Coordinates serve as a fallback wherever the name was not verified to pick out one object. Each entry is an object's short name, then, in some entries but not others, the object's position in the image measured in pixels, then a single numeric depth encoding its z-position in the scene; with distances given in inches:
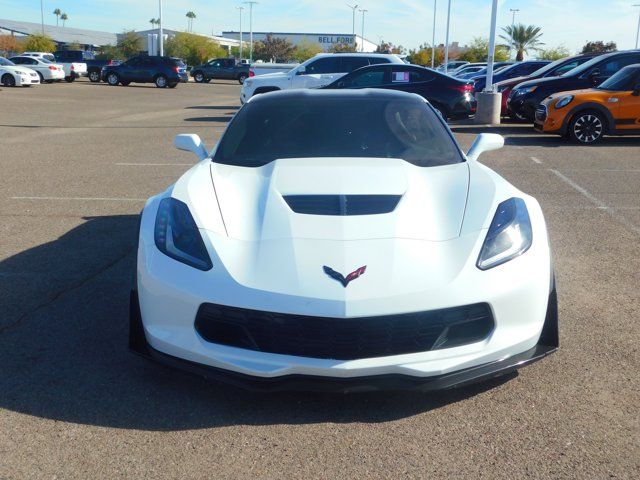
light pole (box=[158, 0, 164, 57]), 2089.3
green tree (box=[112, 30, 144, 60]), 2783.0
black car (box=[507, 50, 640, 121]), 657.0
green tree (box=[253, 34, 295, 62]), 3412.9
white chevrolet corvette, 124.9
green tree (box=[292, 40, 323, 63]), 3383.4
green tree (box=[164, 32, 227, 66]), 3193.9
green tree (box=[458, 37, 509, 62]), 2431.2
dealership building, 4488.2
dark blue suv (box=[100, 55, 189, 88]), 1556.3
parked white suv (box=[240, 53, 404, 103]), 780.6
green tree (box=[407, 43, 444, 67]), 3085.6
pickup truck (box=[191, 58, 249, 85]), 1991.9
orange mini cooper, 534.9
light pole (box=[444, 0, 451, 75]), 1923.0
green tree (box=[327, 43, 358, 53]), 2957.7
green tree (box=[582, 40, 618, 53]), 2664.6
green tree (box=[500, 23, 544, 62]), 2370.8
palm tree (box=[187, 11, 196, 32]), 5088.6
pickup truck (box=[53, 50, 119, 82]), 1744.6
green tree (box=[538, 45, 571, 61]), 2301.1
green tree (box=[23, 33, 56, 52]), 3110.2
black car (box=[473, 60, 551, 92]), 929.5
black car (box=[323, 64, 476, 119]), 666.8
